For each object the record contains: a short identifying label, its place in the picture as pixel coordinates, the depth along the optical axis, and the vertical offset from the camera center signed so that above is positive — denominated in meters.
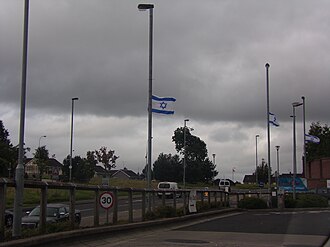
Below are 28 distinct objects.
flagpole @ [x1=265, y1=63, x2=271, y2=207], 38.42 +3.73
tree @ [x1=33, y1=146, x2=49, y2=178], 65.88 +3.14
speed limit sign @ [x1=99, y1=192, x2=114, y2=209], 16.08 -0.56
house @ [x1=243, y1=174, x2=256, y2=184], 159.96 +1.08
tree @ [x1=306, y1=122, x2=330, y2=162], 98.12 +7.15
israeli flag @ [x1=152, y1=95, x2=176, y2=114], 23.30 +3.59
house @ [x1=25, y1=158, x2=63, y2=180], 74.74 +2.49
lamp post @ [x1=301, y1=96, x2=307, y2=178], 53.20 +6.29
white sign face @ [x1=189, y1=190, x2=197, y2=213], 24.42 -0.91
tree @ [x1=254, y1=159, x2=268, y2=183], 126.19 +2.59
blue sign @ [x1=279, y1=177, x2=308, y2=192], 55.38 -0.16
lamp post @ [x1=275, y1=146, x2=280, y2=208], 37.59 +0.00
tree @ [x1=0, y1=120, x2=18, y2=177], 58.26 +3.38
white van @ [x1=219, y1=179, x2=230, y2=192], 72.90 -0.10
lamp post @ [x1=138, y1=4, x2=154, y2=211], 21.94 +4.24
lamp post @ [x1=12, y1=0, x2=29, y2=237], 11.89 +0.56
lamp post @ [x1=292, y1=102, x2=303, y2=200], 42.53 +3.00
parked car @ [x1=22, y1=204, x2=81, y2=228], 17.52 -1.22
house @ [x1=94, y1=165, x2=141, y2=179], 164.12 +2.81
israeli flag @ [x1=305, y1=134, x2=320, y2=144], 51.44 +4.38
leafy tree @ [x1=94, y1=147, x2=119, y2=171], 106.69 +5.02
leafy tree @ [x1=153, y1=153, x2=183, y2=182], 106.81 +2.44
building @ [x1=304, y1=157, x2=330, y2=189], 83.69 +1.99
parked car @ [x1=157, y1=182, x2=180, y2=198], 50.38 -0.28
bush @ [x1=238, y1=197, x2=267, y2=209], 36.39 -1.44
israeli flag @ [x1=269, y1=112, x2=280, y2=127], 39.16 +4.57
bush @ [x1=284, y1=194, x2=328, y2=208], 39.34 -1.45
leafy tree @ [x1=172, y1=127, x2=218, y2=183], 109.25 +5.38
